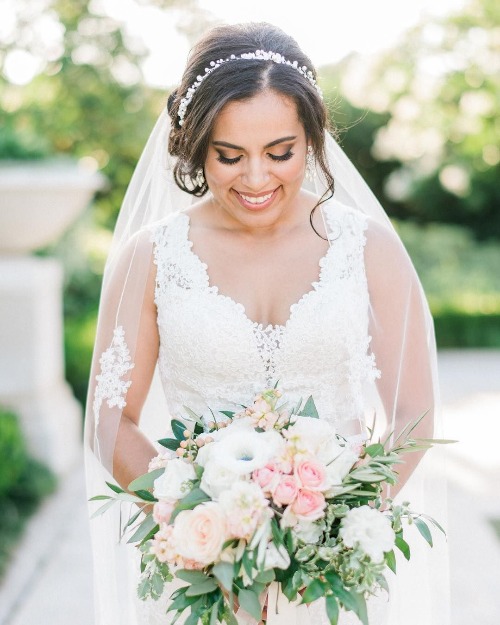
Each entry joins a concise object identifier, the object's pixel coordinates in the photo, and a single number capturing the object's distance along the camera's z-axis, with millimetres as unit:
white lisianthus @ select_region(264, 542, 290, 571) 1818
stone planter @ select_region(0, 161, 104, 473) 6426
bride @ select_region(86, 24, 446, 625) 2445
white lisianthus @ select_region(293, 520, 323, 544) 1876
